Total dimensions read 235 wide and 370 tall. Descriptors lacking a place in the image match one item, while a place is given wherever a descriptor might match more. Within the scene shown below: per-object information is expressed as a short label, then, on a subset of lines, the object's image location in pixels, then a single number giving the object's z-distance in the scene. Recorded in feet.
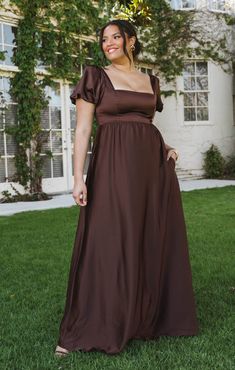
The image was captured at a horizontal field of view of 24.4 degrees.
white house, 44.21
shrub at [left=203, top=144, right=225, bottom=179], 44.39
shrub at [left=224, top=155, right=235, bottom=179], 45.34
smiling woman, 8.73
